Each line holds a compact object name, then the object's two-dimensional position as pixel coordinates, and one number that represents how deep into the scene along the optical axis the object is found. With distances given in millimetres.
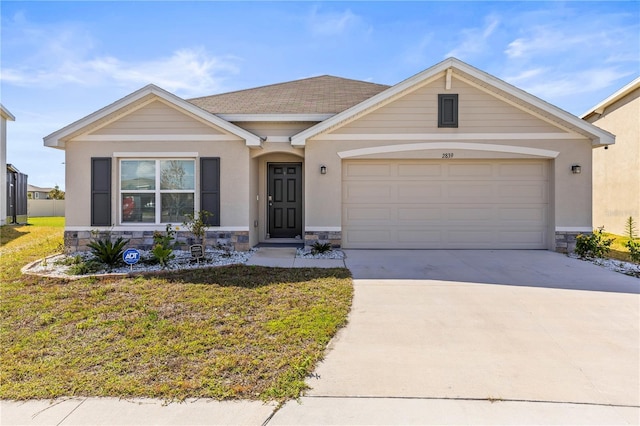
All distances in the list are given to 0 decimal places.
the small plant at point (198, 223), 8141
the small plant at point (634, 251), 7418
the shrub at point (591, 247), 8180
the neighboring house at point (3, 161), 17609
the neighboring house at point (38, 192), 42916
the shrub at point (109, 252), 7039
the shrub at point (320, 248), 8477
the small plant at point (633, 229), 12234
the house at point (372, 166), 8789
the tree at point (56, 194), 42991
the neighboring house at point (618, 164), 12656
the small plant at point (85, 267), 6559
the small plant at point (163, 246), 6926
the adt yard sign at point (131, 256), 6551
